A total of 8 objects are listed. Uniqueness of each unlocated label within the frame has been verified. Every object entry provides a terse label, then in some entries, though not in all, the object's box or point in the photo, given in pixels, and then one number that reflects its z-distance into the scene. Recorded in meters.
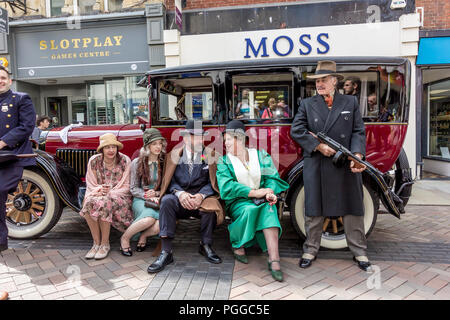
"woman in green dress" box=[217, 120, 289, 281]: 3.00
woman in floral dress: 3.24
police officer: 3.10
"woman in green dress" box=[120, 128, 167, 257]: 3.30
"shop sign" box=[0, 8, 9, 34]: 8.29
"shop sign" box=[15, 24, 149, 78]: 8.75
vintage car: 3.35
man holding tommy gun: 2.98
